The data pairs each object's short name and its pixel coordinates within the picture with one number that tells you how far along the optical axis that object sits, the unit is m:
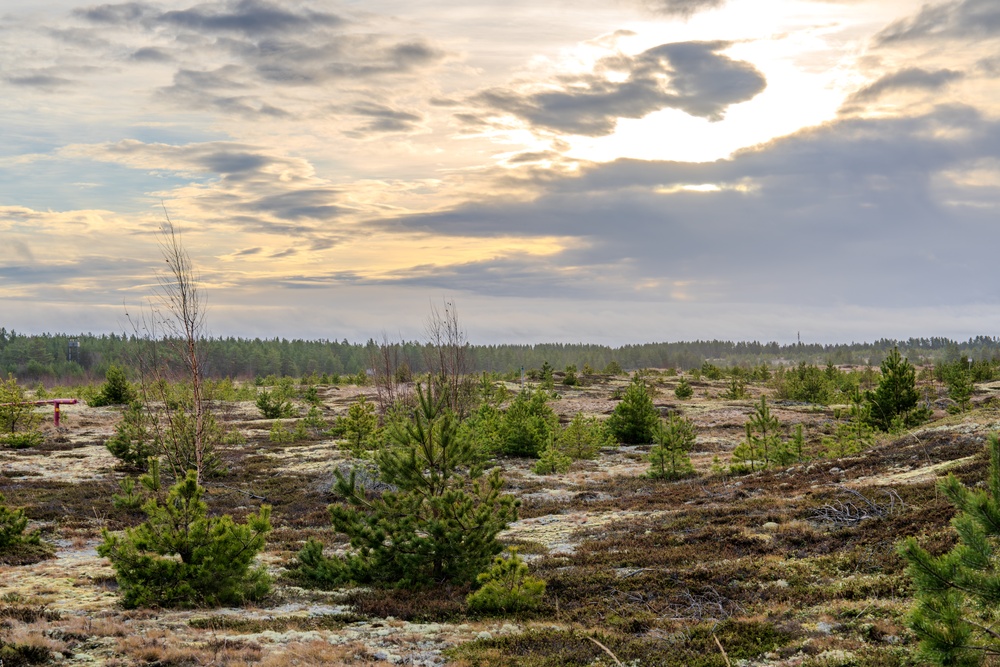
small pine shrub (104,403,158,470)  26.33
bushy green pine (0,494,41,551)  14.83
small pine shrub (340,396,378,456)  27.67
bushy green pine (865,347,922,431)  25.73
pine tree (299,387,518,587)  11.93
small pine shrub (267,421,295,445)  36.38
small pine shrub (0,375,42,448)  33.99
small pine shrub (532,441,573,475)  27.92
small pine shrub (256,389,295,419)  48.41
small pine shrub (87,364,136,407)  49.28
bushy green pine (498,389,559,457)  31.36
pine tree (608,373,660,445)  34.69
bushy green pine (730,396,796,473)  24.36
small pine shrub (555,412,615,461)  32.00
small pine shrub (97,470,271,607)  11.09
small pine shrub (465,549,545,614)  10.77
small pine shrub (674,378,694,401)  57.91
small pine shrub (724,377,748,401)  60.03
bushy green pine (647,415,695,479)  25.16
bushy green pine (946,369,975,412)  38.09
